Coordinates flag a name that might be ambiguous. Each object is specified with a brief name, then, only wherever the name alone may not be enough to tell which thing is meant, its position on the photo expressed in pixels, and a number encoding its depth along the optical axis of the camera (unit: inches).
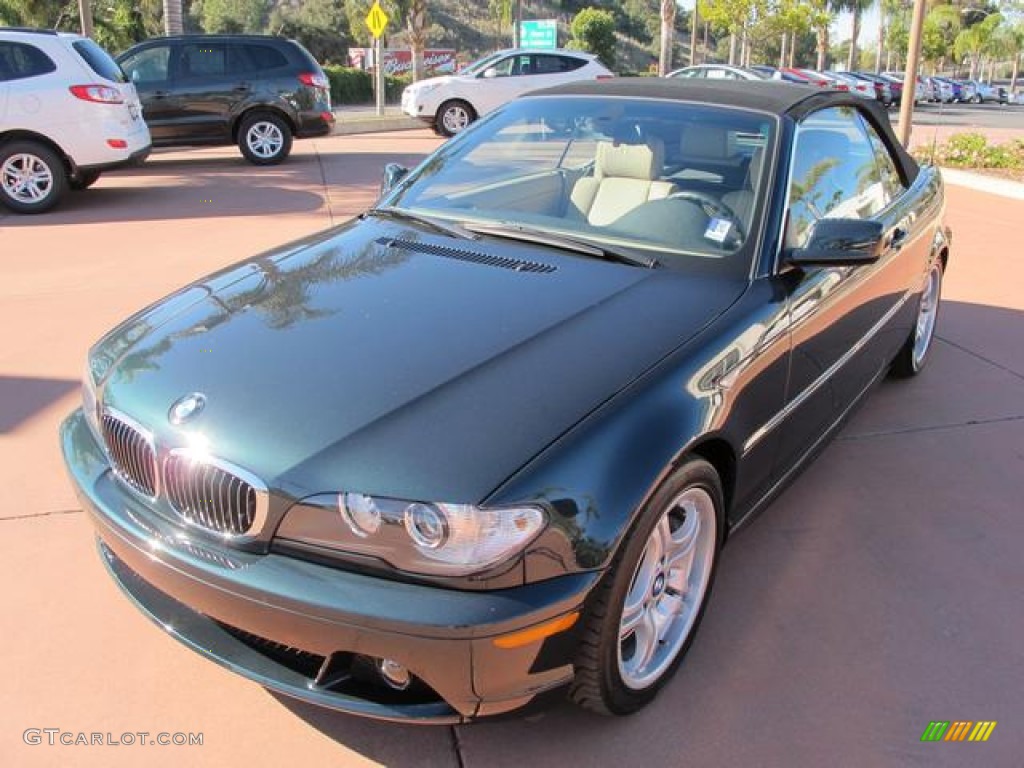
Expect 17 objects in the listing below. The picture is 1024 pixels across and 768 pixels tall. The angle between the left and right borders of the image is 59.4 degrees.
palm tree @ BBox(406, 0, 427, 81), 1166.3
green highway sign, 1325.0
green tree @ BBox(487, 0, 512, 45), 1915.4
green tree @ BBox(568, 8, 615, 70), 1657.2
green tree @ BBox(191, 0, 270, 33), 2281.1
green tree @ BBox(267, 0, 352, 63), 2207.2
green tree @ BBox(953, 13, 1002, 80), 2610.7
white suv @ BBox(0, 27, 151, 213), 353.4
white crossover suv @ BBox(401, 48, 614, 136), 663.8
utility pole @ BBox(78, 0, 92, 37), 579.8
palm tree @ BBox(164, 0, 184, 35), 776.3
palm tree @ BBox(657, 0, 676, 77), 1346.0
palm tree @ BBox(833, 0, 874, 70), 2428.0
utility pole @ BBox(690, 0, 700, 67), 1515.9
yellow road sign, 775.7
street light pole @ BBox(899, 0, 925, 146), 512.8
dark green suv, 479.5
